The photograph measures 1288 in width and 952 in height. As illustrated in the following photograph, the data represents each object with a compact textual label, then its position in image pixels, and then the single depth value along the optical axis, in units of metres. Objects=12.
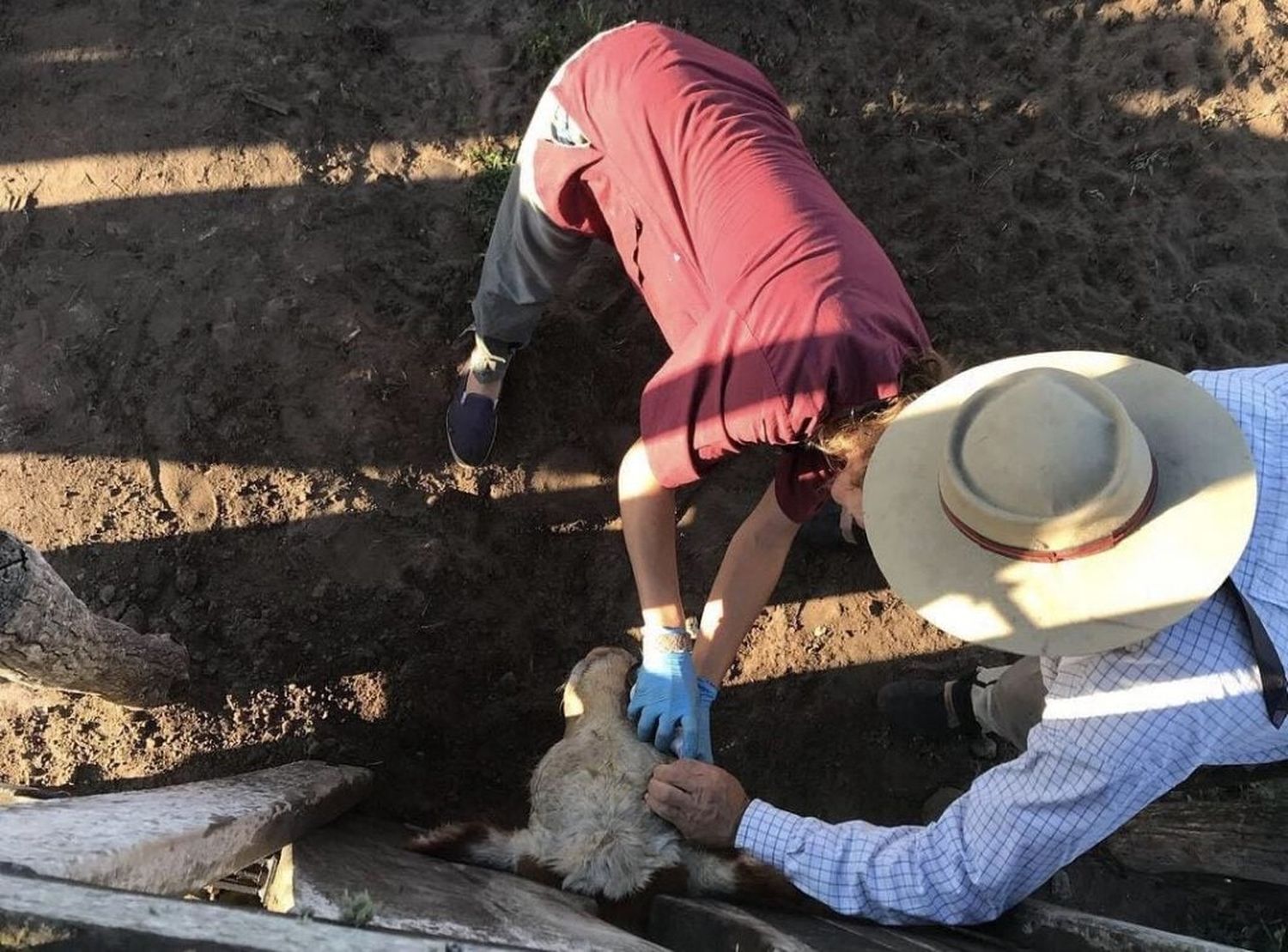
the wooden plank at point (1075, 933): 2.04
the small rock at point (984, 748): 3.31
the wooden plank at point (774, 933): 1.88
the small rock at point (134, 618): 3.04
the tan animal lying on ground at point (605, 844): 2.16
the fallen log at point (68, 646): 2.04
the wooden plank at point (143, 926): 1.06
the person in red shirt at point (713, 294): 1.88
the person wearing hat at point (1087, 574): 1.53
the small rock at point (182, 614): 3.08
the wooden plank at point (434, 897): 1.56
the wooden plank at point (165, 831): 1.31
